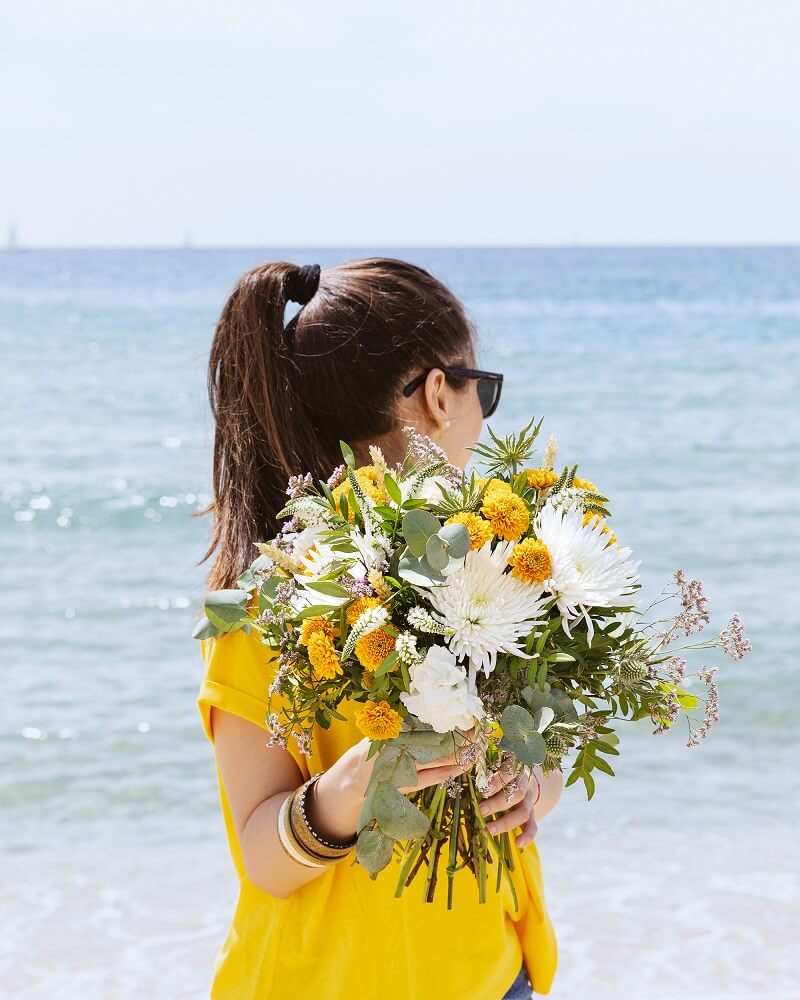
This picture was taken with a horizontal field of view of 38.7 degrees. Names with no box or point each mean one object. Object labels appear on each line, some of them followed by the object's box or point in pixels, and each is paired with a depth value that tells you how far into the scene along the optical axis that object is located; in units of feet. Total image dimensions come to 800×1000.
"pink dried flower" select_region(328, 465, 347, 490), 4.84
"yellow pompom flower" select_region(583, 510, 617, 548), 4.79
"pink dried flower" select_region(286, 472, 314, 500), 4.83
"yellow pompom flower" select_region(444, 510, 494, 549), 4.43
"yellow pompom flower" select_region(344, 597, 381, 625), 4.42
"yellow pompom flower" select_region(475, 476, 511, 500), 4.63
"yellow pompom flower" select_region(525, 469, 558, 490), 4.89
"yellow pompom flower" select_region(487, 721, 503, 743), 4.56
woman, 5.34
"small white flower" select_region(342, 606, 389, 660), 4.30
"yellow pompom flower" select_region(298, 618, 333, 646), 4.45
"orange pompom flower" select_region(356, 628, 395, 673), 4.31
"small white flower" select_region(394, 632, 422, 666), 4.25
